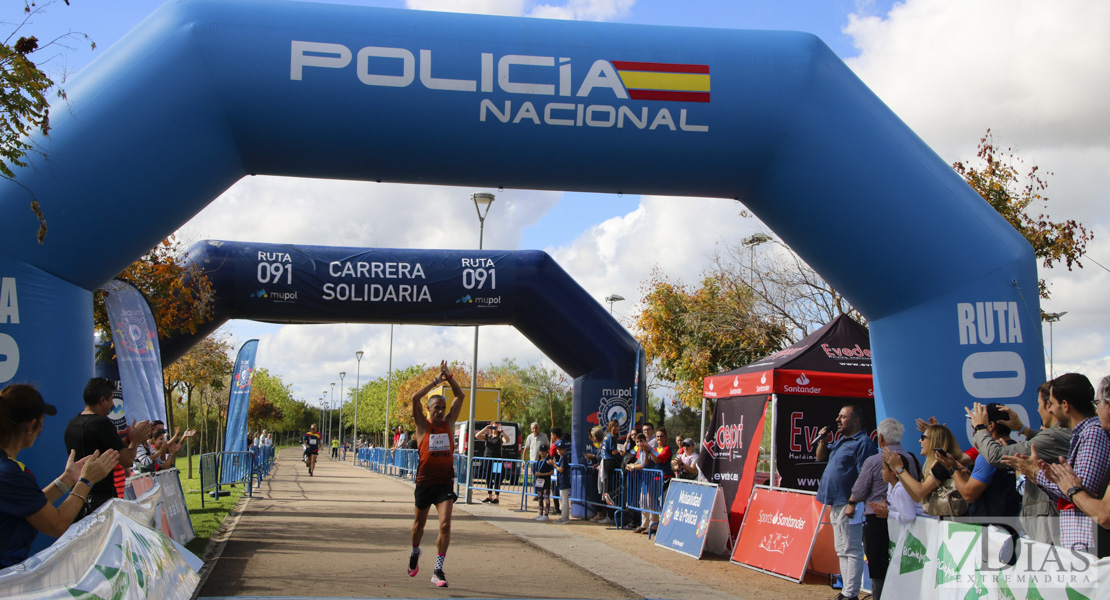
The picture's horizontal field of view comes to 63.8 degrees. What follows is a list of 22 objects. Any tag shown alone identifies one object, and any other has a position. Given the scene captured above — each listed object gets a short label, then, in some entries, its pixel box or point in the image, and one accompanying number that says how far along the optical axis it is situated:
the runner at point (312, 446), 30.92
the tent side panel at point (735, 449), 11.46
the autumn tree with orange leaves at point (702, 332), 24.62
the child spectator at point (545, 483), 16.20
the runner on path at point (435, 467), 8.09
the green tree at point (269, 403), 67.25
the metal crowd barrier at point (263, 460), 23.07
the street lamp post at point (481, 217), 19.03
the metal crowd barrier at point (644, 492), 12.71
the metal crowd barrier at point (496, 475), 20.19
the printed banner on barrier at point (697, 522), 10.67
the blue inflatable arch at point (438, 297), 13.37
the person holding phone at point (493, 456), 20.03
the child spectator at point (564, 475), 15.45
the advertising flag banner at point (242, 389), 17.66
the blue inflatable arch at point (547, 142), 6.34
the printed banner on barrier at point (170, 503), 7.97
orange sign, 8.95
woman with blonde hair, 5.96
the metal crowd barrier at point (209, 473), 16.47
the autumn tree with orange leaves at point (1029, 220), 14.79
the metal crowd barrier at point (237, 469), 18.55
